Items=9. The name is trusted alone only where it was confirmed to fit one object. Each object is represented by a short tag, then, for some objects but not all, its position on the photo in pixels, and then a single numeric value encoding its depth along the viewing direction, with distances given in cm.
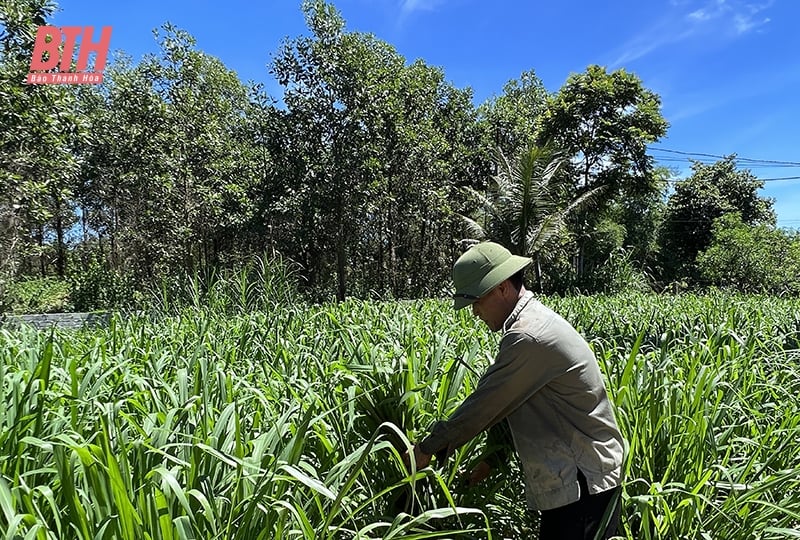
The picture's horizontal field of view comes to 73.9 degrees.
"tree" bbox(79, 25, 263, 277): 1492
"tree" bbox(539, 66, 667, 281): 1977
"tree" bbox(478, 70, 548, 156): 2170
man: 162
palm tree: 1559
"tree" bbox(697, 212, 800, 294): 1830
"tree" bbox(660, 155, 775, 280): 2673
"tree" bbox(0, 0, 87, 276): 733
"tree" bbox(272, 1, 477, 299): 1411
